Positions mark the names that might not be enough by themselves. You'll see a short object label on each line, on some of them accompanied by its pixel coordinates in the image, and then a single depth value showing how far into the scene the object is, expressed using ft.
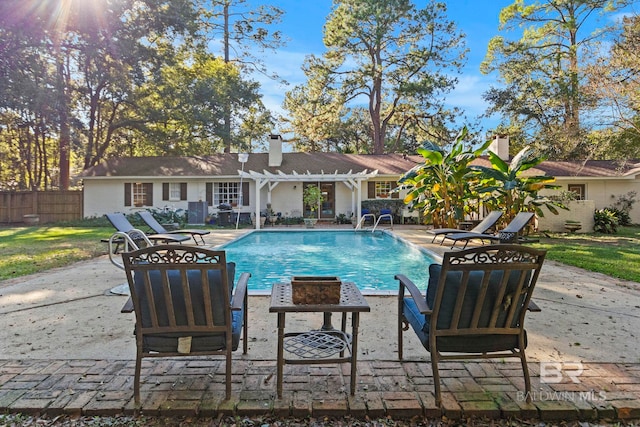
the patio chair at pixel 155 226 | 31.73
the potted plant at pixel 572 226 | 44.19
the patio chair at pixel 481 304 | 7.63
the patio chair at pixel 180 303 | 7.48
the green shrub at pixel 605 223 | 45.24
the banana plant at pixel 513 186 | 37.32
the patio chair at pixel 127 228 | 26.81
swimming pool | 24.26
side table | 7.97
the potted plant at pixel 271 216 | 57.94
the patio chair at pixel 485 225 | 32.51
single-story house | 61.21
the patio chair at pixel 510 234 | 29.08
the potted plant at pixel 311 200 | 54.39
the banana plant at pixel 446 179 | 39.11
